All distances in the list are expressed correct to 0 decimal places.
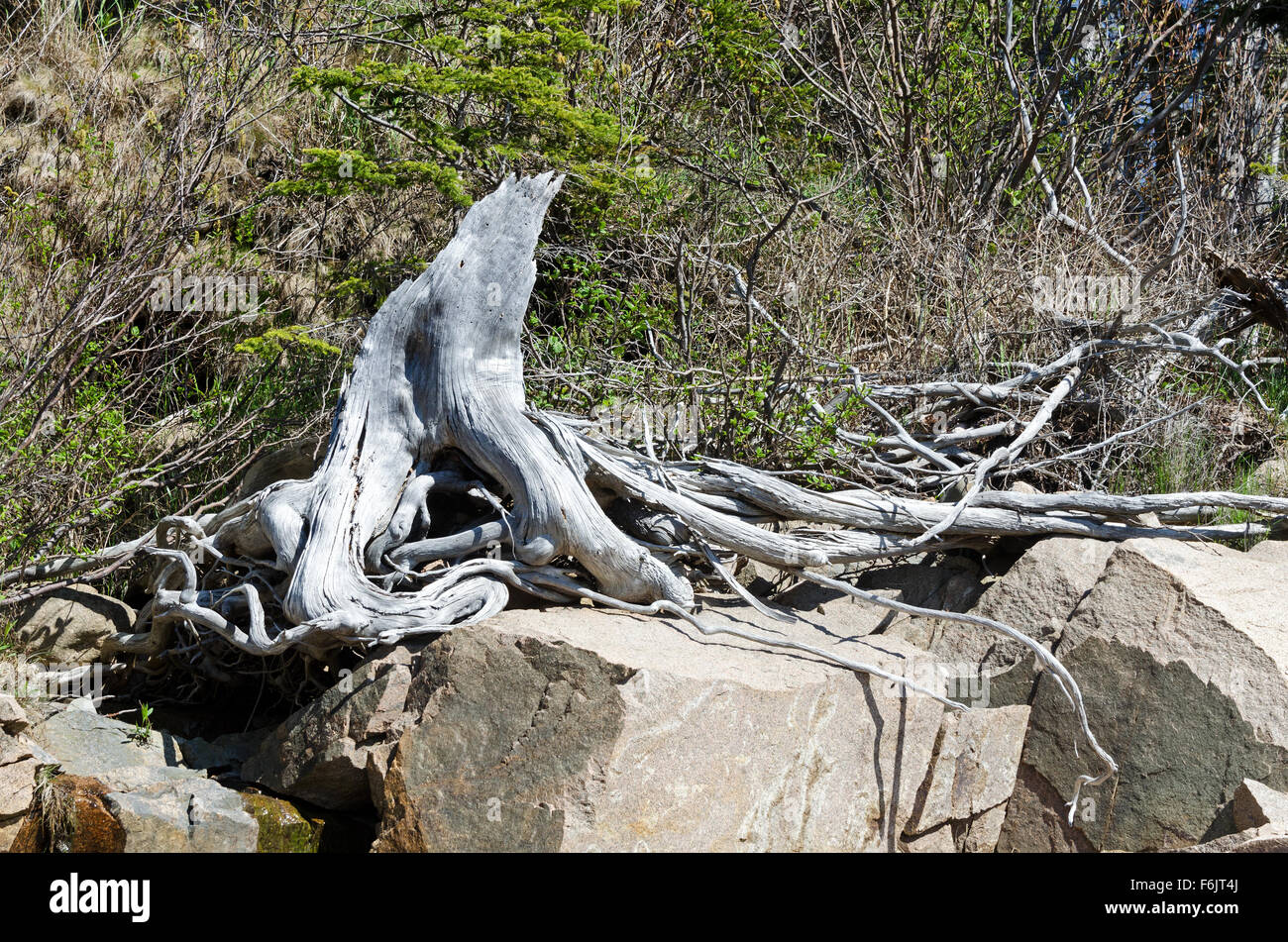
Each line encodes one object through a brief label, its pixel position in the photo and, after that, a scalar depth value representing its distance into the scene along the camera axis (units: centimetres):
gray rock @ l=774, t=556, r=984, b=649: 537
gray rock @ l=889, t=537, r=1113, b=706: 511
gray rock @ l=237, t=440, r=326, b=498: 622
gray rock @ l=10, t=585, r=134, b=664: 551
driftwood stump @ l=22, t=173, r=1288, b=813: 485
